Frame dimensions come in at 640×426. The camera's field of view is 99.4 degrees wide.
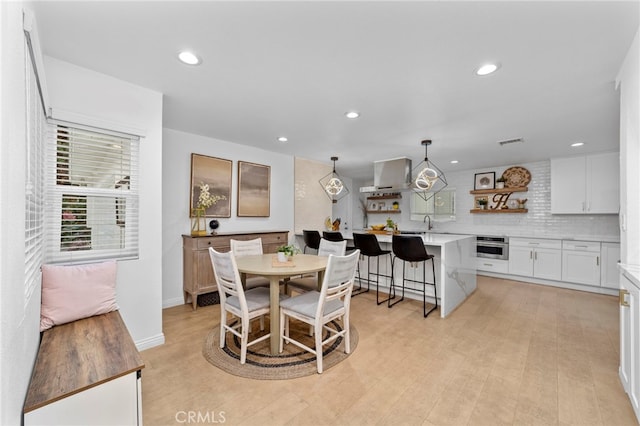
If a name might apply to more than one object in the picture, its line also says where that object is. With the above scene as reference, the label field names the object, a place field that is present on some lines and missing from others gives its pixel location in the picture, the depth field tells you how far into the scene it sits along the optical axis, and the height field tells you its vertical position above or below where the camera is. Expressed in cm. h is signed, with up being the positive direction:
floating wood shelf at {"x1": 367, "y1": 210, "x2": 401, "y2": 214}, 733 +7
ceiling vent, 390 +107
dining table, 228 -49
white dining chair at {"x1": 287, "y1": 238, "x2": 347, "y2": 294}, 294 -78
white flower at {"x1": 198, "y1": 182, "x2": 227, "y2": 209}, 389 +22
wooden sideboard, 353 -66
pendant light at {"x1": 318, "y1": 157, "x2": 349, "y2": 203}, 487 +54
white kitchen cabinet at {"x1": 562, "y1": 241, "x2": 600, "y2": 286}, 446 -81
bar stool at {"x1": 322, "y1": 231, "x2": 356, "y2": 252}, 404 -34
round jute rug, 211 -123
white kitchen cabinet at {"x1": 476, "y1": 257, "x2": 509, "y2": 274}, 539 -105
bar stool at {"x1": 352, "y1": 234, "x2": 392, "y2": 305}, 375 -45
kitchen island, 335 -79
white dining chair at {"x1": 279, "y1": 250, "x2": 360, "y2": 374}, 213 -79
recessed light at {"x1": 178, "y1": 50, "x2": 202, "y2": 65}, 193 +114
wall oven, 538 -68
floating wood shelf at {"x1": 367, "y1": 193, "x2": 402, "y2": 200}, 727 +47
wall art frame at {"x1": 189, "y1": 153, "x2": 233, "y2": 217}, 385 +48
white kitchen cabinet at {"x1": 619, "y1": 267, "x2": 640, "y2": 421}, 158 -77
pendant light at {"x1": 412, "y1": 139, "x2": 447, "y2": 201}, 408 +53
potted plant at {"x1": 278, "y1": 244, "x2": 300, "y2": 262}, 273 -40
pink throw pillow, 178 -55
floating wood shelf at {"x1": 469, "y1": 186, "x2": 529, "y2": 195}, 549 +50
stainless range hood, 486 +72
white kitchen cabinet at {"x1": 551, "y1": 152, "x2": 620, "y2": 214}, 451 +52
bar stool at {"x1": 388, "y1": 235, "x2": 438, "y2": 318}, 325 -44
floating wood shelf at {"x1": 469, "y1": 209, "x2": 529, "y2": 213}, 552 +6
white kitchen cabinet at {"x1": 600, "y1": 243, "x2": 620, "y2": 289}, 428 -81
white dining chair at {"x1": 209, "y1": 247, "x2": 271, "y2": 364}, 221 -77
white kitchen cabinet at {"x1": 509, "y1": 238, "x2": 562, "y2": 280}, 484 -81
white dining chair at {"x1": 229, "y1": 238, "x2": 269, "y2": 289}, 303 -45
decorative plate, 549 +77
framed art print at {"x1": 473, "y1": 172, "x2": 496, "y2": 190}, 591 +74
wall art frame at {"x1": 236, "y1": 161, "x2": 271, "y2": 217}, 444 +40
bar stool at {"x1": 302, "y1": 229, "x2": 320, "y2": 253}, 434 -41
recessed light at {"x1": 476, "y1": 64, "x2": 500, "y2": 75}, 204 +111
